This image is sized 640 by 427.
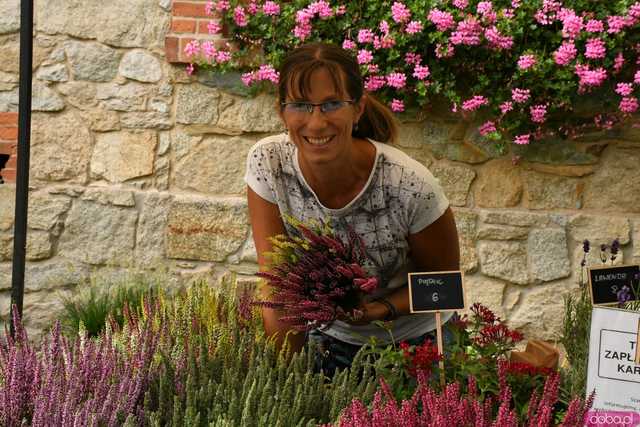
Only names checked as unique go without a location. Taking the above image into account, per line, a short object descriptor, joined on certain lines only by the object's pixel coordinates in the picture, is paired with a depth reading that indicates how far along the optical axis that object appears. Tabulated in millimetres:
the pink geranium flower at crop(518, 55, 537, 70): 3898
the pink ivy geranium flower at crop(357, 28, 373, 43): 4066
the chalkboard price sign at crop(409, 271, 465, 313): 2045
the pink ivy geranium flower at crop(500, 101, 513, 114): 3984
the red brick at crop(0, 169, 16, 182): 4523
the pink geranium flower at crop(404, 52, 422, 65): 4066
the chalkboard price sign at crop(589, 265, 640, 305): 2094
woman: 2297
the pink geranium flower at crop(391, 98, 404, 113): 4133
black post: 2895
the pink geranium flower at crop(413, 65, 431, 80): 4035
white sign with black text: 1801
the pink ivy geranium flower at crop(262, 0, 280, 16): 4234
